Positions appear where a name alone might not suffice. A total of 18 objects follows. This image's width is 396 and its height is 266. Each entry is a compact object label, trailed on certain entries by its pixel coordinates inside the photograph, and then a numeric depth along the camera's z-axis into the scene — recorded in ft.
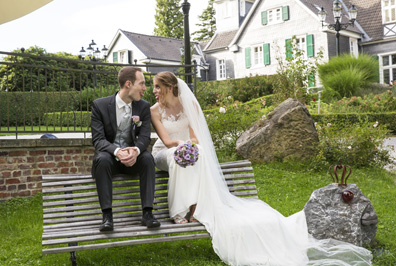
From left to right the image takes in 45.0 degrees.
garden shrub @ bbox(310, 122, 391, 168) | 30.27
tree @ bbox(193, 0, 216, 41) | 166.61
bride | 14.74
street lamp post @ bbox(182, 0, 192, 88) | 35.83
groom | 14.84
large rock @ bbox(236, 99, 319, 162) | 30.25
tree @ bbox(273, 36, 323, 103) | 47.32
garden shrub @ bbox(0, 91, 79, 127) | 41.49
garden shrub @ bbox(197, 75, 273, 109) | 79.51
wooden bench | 13.70
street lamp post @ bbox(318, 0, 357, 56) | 65.33
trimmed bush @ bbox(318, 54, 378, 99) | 64.08
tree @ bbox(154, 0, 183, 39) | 156.87
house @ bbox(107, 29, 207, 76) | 117.08
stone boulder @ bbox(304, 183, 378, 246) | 15.97
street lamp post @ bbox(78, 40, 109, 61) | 80.89
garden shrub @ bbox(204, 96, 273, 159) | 32.07
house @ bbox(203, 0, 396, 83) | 92.27
